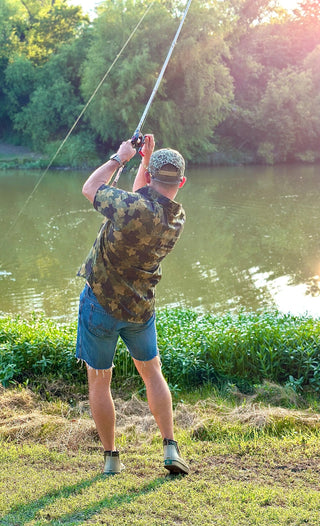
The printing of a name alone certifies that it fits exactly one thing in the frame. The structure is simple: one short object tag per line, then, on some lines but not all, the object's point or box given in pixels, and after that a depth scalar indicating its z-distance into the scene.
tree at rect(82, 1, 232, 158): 30.98
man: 2.92
